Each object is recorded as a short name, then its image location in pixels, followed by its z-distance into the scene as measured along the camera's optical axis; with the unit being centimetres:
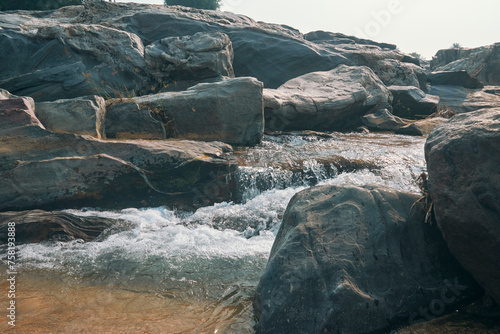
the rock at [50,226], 522
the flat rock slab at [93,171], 600
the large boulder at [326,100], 1038
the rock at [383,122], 1203
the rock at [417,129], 1142
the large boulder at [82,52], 1198
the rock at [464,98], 1522
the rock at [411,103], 1415
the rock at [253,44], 1505
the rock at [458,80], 1941
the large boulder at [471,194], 311
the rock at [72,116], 704
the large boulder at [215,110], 851
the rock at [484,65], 2312
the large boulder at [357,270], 315
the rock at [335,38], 2360
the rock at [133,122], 809
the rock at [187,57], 1155
